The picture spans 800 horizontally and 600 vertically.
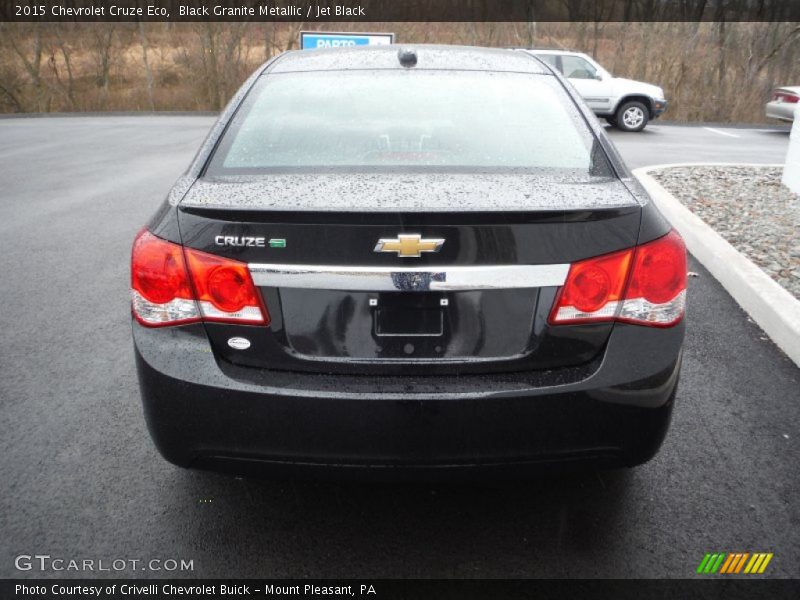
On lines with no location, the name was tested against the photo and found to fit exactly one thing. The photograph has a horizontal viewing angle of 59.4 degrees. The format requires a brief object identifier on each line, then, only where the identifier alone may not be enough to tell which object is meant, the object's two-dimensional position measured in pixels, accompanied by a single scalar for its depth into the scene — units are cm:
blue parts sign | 1925
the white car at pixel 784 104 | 1720
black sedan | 200
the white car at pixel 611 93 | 1725
